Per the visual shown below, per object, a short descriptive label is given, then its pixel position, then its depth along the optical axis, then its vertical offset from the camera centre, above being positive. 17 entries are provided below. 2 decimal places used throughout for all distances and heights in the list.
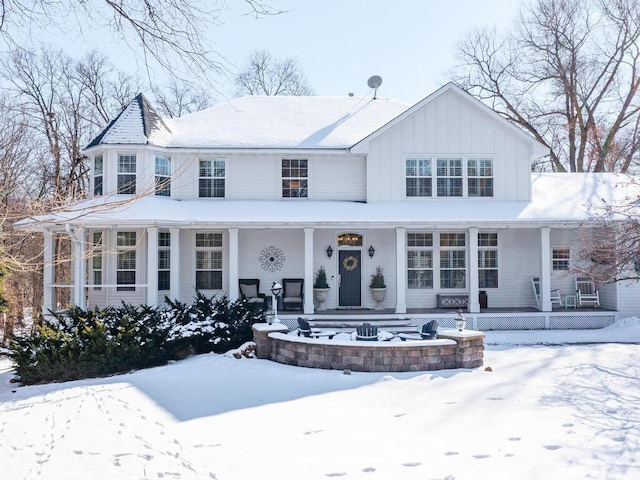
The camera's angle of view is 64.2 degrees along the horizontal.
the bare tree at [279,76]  34.94 +12.94
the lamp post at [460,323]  10.45 -1.26
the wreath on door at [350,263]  16.55 -0.01
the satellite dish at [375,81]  19.83 +7.04
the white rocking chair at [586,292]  16.47 -1.02
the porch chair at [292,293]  15.89 -0.95
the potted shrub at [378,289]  16.08 -0.83
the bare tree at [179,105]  32.62 +10.37
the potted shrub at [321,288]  16.06 -0.80
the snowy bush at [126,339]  10.45 -1.64
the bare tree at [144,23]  4.55 +2.20
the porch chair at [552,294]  16.34 -1.04
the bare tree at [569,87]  28.92 +10.50
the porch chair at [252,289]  15.87 -0.81
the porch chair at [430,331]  10.84 -1.47
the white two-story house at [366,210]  15.38 +1.61
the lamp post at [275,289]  12.30 -0.63
